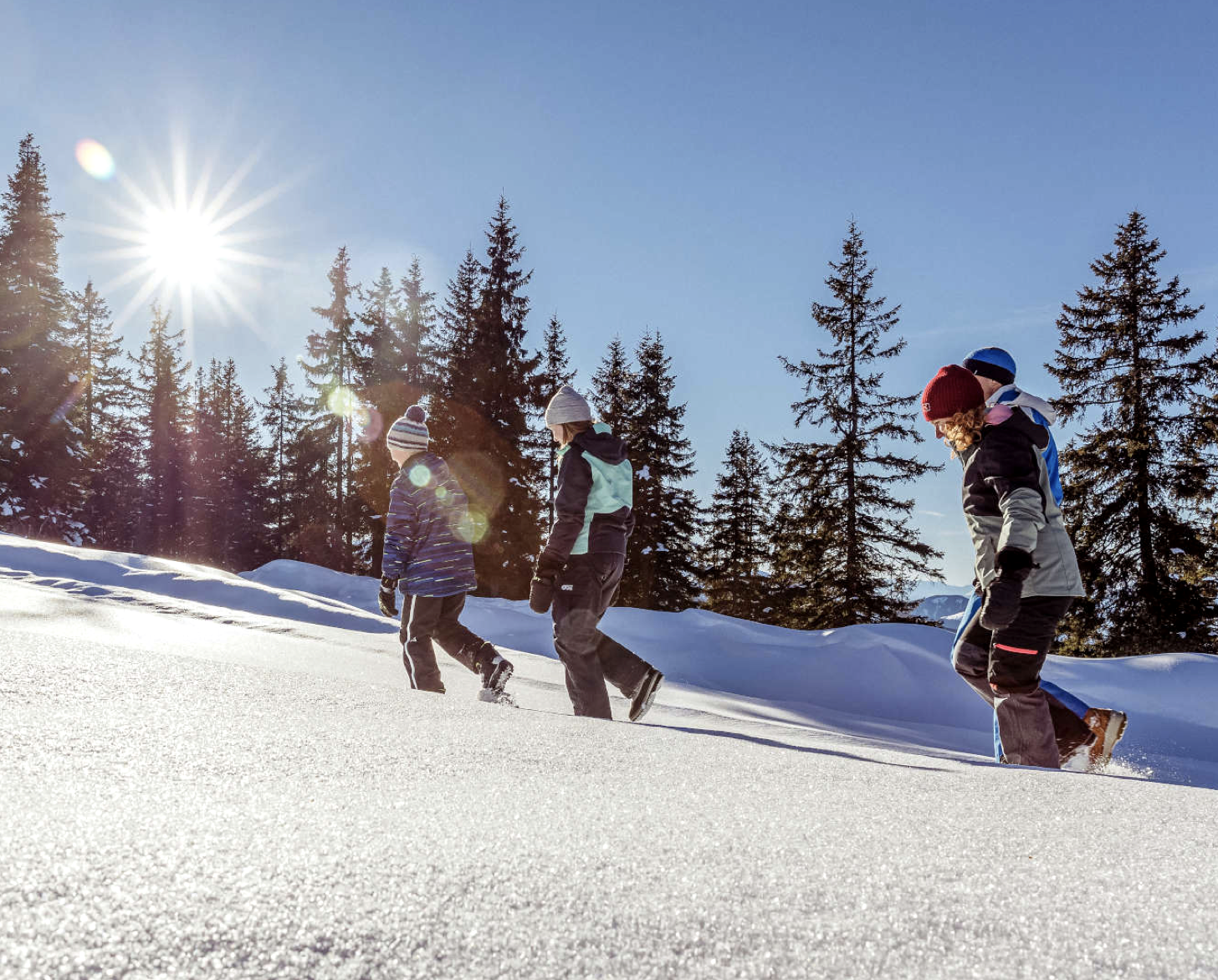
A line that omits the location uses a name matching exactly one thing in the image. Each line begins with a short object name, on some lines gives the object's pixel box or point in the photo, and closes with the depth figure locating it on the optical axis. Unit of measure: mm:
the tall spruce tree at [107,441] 34625
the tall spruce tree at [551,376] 25844
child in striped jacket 4117
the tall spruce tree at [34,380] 24562
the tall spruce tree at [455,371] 23859
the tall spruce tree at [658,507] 25719
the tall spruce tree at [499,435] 22984
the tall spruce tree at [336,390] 32906
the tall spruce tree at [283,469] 35250
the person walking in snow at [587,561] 3648
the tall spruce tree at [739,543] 28266
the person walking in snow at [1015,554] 2770
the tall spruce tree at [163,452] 35000
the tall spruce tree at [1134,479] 18875
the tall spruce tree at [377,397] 27344
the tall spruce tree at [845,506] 20781
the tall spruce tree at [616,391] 27594
